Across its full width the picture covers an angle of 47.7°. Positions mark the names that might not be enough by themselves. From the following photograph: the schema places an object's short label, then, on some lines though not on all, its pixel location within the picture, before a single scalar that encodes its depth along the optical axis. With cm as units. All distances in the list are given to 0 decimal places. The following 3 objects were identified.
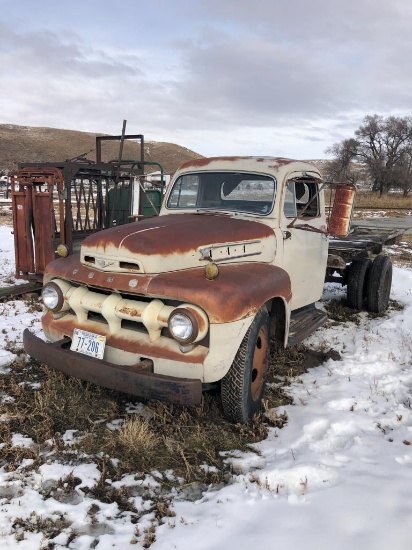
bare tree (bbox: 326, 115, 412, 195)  5612
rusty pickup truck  303
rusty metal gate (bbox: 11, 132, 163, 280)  722
